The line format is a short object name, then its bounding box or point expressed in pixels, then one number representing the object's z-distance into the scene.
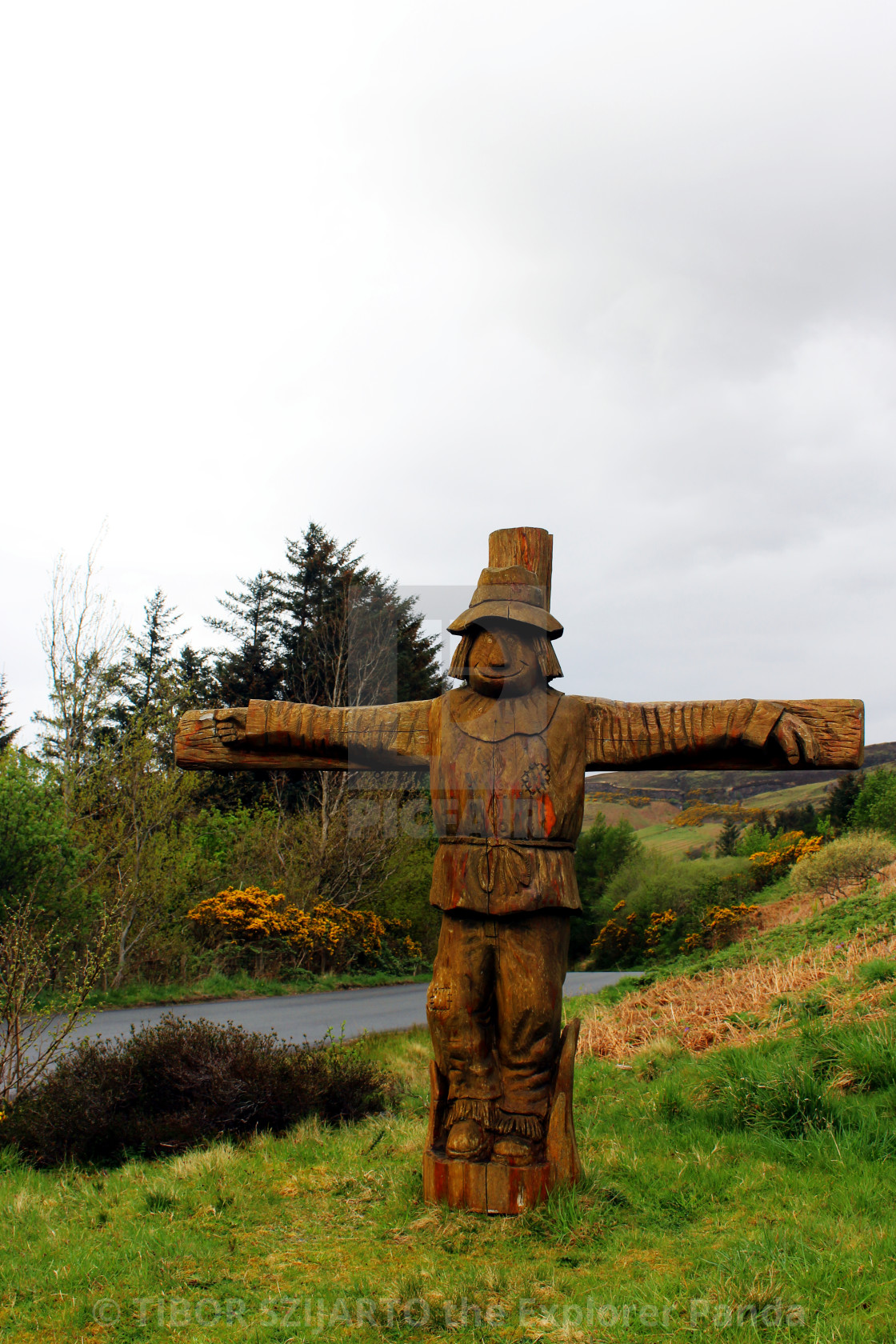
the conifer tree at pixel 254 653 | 23.75
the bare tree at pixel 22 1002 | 5.99
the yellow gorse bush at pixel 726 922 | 15.55
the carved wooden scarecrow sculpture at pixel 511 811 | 4.17
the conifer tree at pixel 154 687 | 18.50
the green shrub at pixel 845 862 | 14.10
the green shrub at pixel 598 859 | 26.92
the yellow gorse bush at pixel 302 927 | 16.16
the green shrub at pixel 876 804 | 18.98
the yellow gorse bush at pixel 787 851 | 18.26
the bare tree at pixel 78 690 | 18.06
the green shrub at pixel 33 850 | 12.14
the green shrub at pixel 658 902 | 20.50
